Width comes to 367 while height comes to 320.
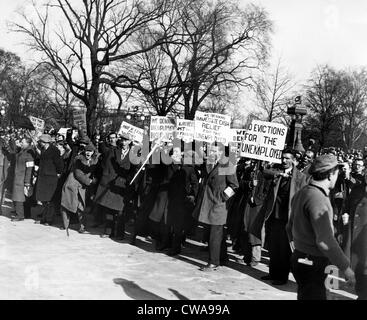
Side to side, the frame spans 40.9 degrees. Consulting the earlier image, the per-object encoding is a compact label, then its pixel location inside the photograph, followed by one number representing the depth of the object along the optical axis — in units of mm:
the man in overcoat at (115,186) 8906
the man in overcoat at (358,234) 4777
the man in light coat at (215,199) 7047
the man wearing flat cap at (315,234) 3625
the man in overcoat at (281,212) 6605
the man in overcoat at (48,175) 9930
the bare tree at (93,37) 24000
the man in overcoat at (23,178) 9961
